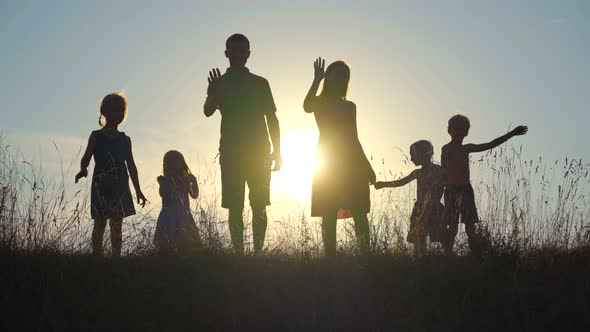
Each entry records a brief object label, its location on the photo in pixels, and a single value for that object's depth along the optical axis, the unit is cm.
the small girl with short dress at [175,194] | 783
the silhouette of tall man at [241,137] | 686
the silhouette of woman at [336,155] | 684
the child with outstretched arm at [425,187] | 726
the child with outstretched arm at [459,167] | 762
